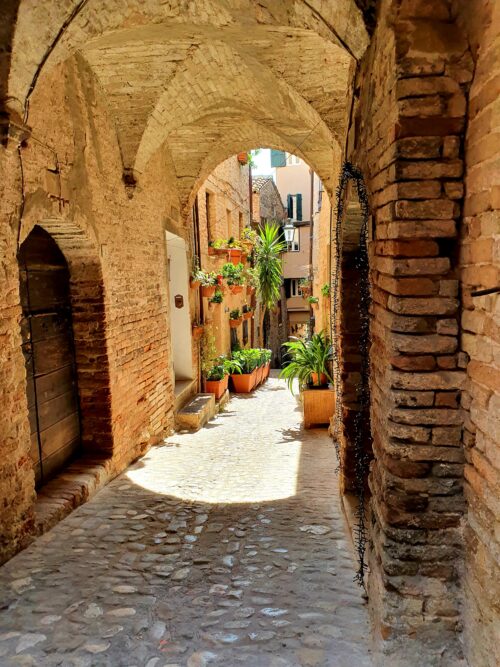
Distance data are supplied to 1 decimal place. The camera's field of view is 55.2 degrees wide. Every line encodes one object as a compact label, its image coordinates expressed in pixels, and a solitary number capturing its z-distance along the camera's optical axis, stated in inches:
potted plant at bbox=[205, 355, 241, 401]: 387.2
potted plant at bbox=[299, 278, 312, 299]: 601.9
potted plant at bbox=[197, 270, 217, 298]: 376.6
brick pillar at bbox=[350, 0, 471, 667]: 78.9
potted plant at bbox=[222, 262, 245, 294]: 443.5
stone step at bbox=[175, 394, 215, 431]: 311.3
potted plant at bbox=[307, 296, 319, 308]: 414.6
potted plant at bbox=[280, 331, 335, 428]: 295.4
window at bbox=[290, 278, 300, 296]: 1020.7
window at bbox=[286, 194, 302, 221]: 1086.4
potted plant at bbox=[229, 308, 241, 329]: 502.6
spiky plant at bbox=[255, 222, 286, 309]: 580.7
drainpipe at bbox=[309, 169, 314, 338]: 634.7
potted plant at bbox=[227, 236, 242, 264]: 442.3
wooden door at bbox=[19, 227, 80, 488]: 166.9
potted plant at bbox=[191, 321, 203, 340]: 362.3
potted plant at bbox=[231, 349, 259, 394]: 468.1
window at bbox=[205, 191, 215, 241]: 436.4
